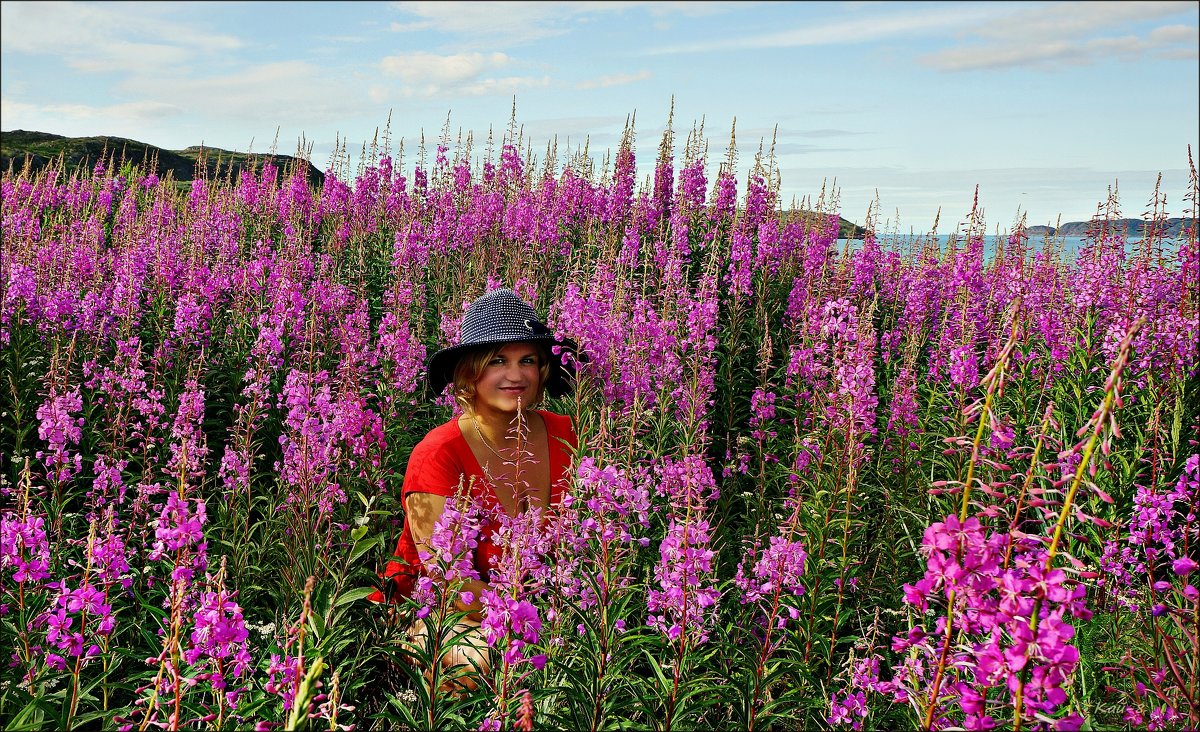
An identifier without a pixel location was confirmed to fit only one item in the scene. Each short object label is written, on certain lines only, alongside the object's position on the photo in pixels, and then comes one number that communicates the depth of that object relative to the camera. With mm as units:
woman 4082
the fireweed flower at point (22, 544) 2697
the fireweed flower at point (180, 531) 2631
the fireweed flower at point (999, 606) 1648
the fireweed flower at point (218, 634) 2291
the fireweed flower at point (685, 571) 2561
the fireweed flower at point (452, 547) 2414
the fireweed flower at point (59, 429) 4254
